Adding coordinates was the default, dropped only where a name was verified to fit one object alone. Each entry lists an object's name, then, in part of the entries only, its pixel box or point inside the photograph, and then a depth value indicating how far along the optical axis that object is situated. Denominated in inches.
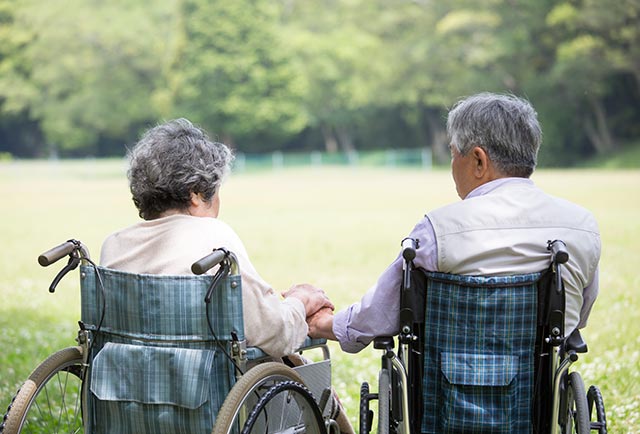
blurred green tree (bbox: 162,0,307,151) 4234.7
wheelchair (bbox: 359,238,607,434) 164.9
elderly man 167.9
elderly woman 175.3
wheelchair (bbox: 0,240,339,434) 163.2
